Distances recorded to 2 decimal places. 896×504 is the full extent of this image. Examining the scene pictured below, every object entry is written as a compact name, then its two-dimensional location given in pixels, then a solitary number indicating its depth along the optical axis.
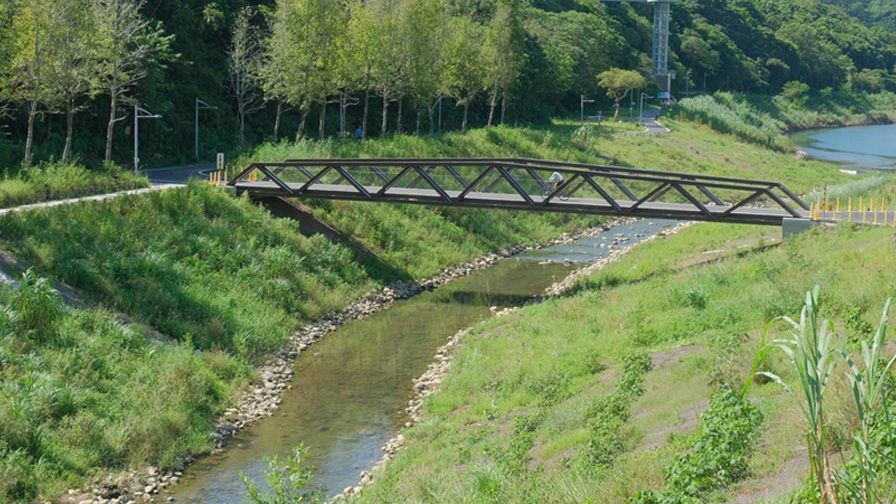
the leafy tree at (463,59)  64.19
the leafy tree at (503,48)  69.31
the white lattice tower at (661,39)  143.00
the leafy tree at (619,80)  104.50
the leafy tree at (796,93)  160.12
